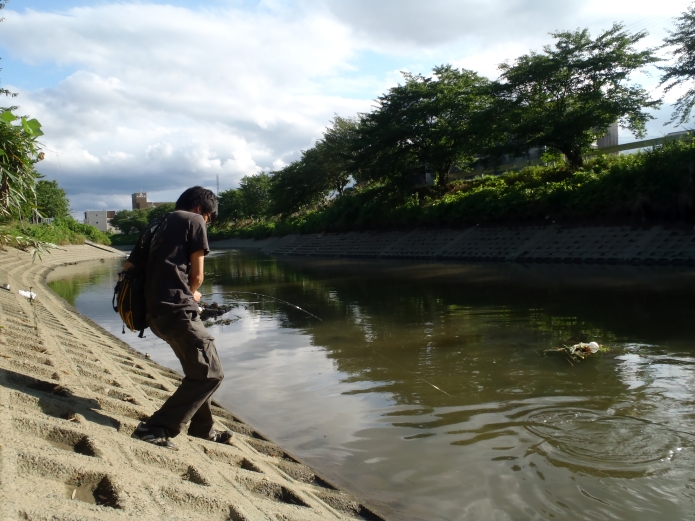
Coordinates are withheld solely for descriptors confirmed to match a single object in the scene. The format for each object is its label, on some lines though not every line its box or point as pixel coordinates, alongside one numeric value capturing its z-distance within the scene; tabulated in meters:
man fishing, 4.02
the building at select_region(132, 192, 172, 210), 183.57
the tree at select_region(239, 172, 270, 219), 83.31
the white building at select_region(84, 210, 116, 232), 167.75
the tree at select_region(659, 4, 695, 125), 22.42
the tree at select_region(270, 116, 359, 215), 56.50
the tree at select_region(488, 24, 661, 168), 27.39
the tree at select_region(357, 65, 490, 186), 36.56
